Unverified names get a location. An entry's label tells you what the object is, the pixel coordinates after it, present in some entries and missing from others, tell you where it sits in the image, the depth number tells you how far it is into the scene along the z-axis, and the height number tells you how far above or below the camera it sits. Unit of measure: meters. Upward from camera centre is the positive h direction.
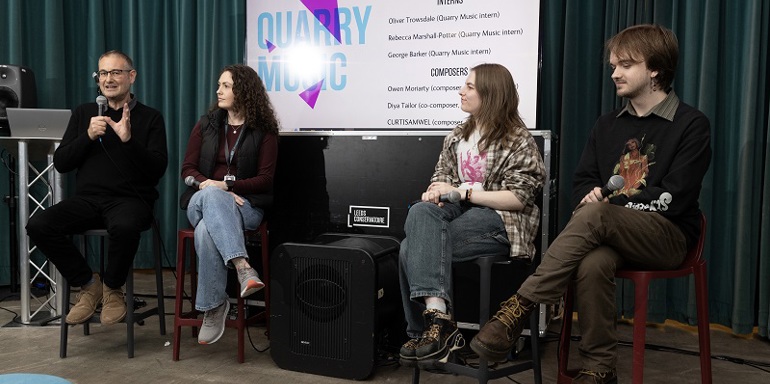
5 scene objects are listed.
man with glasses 2.61 -0.16
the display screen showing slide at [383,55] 3.20 +0.53
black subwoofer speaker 2.29 -0.56
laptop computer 3.03 +0.12
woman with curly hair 2.45 -0.13
